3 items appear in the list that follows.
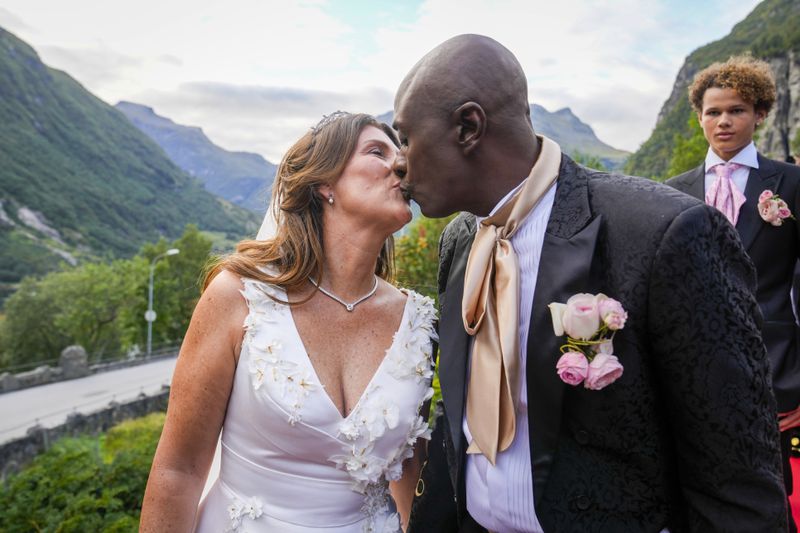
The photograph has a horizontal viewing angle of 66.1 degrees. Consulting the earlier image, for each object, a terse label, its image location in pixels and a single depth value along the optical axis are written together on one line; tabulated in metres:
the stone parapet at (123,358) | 46.09
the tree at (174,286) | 53.97
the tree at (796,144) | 67.63
